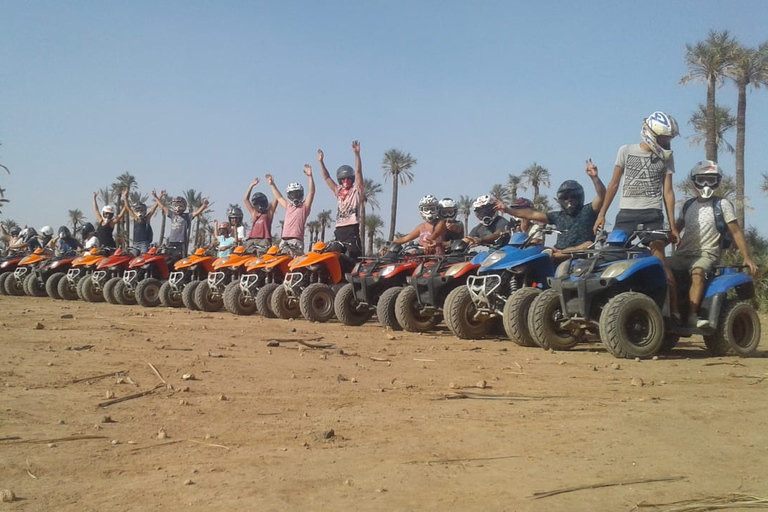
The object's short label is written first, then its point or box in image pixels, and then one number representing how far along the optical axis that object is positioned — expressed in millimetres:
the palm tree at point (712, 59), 24422
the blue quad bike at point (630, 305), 6281
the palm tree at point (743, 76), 23719
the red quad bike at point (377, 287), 9164
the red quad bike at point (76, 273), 15453
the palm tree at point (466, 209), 56409
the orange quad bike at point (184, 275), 12938
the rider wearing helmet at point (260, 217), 12711
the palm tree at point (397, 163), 52906
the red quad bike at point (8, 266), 17922
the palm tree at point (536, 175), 53403
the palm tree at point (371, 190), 59069
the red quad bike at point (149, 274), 13602
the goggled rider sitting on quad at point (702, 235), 6883
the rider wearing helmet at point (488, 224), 8940
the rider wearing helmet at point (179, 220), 14609
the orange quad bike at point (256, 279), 11188
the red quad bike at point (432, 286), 8328
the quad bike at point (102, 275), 14750
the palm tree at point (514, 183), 56759
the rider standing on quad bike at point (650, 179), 7078
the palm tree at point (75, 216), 81375
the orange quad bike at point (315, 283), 10211
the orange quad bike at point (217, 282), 12016
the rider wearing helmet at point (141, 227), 15328
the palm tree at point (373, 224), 66312
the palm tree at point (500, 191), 58594
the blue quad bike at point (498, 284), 7609
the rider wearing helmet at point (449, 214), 9948
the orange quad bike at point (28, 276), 17000
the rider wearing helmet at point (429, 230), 9695
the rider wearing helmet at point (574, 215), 7859
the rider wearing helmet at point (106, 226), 16641
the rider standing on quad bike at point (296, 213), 11828
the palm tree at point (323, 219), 68625
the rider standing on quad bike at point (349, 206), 10898
